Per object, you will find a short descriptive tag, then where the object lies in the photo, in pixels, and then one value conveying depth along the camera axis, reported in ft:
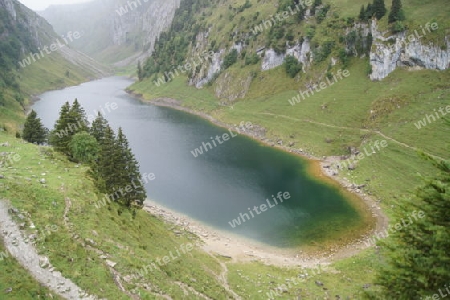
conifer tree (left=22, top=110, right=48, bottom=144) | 196.75
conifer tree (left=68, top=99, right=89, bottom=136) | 162.61
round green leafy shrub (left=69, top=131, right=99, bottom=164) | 151.53
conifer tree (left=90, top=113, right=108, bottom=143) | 174.50
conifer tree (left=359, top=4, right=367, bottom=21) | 354.95
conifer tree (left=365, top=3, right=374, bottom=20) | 349.20
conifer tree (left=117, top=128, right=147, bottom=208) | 138.92
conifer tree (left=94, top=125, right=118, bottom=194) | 135.74
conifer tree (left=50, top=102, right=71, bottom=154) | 156.46
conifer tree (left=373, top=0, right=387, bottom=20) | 337.11
